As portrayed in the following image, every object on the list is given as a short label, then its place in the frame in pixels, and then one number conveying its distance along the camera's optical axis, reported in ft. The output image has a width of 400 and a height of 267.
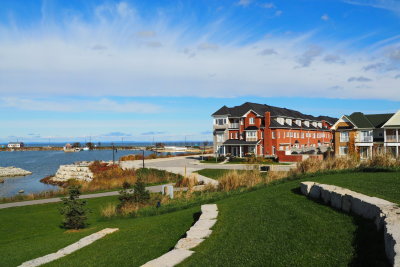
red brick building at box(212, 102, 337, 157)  184.96
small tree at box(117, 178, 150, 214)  64.03
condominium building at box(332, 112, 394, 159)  151.12
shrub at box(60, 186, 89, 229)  50.08
